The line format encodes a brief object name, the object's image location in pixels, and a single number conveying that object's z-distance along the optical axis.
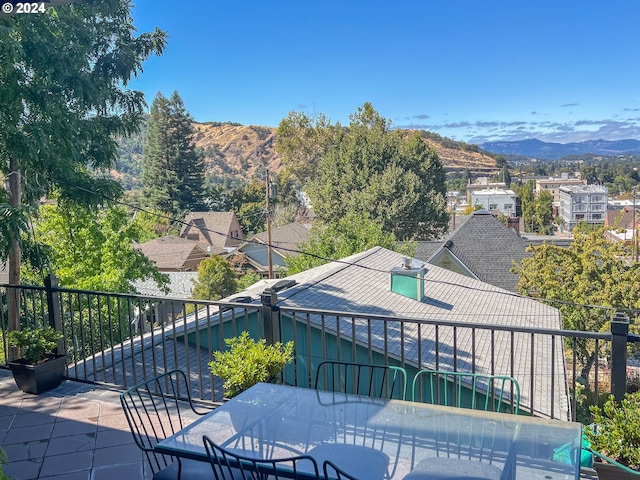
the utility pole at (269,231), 23.09
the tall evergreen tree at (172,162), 41.31
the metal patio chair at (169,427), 1.96
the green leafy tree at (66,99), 7.03
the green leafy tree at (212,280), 23.33
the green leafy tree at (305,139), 41.16
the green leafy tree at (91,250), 14.70
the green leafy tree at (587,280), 14.58
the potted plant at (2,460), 1.57
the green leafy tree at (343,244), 21.27
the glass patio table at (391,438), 1.68
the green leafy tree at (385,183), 29.84
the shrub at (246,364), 2.78
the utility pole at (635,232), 25.98
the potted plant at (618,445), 1.89
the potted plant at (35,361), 3.86
